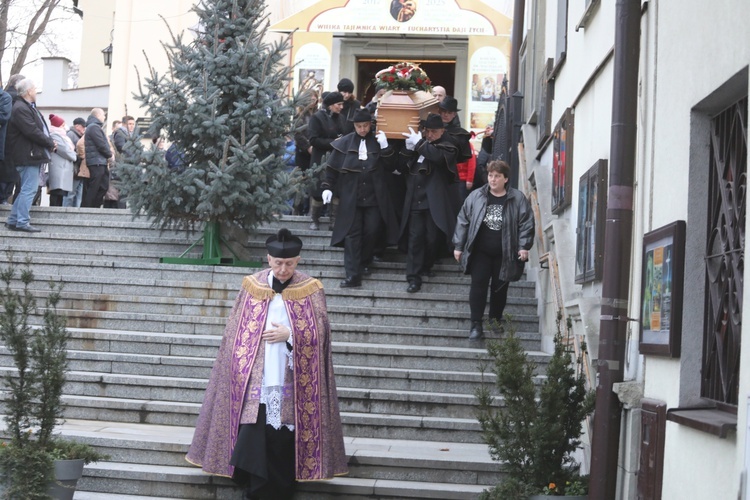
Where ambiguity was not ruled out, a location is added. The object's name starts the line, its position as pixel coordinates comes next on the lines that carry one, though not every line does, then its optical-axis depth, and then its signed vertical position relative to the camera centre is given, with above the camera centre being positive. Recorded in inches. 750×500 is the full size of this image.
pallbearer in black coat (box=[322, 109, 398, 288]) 522.0 +61.8
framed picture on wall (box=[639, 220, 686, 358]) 264.5 +14.7
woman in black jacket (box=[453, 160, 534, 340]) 459.2 +40.6
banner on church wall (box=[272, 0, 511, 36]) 835.4 +223.4
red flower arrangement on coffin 550.9 +116.7
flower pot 321.1 -42.7
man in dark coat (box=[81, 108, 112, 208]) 698.8 +92.1
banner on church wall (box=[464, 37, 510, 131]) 881.5 +191.0
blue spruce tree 546.6 +90.0
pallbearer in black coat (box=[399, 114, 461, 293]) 511.2 +59.7
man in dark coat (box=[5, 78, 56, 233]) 596.1 +82.8
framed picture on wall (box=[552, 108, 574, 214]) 446.9 +70.1
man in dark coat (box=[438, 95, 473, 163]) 529.7 +92.3
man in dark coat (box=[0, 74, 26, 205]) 610.9 +69.8
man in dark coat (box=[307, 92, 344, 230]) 578.9 +95.6
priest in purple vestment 345.4 -18.4
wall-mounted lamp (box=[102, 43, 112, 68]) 1138.8 +248.2
